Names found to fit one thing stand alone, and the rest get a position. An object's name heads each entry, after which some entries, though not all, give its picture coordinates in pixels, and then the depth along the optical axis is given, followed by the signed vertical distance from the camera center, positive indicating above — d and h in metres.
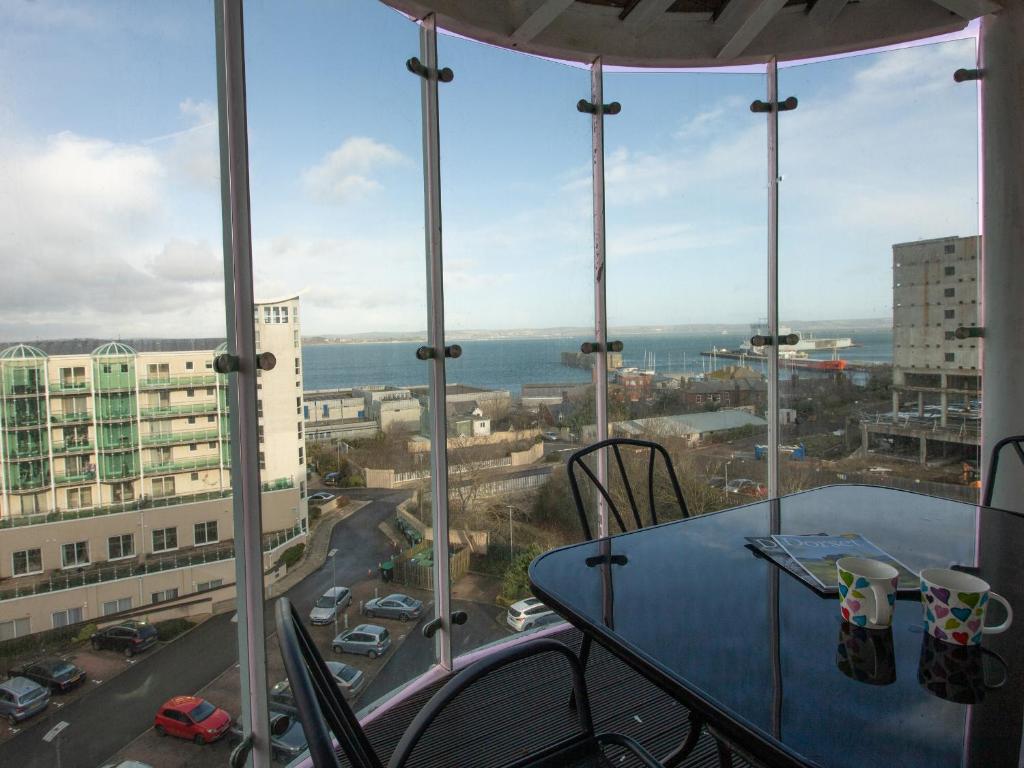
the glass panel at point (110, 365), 1.38 +0.00
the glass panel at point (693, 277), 2.93 +0.36
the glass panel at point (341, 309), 1.92 +0.17
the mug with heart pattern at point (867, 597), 1.04 -0.44
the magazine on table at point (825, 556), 1.24 -0.49
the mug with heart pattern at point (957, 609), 0.96 -0.43
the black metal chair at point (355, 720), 0.66 -0.50
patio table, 0.80 -0.51
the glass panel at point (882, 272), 3.01 +0.36
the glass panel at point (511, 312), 2.50 +0.18
